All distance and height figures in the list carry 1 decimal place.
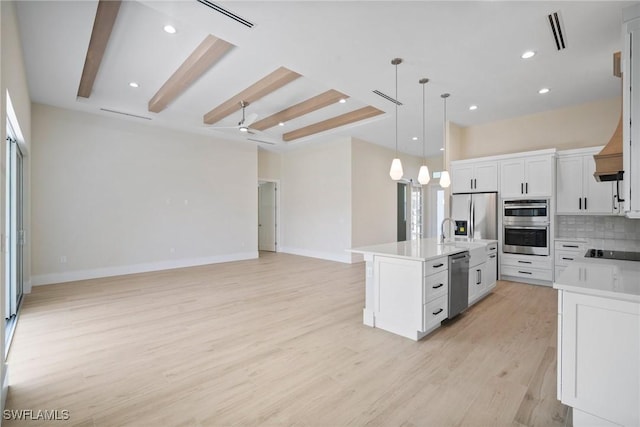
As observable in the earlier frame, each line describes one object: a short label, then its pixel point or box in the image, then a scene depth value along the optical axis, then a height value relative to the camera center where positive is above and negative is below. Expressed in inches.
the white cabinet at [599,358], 58.3 -32.4
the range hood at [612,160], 85.0 +15.6
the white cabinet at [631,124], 80.7 +24.9
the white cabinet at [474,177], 209.2 +26.1
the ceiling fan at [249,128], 193.3 +74.0
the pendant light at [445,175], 161.5 +20.2
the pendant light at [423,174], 153.8 +20.1
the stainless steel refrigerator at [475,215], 205.2 -3.4
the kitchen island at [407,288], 111.0 -32.1
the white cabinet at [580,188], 170.7 +14.0
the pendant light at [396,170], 142.7 +20.7
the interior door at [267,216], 357.4 -6.7
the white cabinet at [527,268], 187.3 -39.7
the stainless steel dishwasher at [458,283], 126.5 -33.9
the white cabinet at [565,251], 177.2 -25.8
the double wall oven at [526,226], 188.1 -11.0
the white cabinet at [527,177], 186.4 +23.4
